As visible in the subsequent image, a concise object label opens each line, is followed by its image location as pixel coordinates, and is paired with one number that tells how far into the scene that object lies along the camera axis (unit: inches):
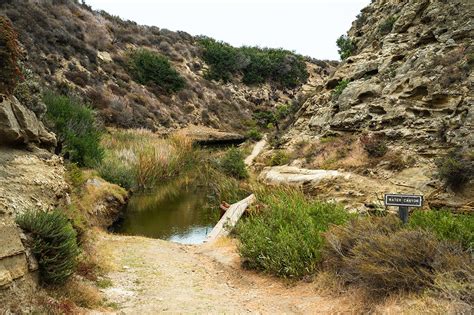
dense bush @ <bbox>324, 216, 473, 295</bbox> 180.2
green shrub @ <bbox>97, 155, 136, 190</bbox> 568.4
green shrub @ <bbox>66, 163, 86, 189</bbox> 405.2
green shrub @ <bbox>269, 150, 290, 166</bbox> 708.7
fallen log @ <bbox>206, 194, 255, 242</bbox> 427.3
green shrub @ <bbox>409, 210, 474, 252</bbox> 205.6
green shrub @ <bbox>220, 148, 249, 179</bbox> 768.3
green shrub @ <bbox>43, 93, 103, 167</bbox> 549.3
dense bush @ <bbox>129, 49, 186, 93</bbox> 1504.7
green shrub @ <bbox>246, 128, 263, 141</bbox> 1459.2
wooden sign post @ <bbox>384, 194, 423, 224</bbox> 225.2
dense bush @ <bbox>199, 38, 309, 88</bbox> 1937.7
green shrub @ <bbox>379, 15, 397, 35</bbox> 751.1
